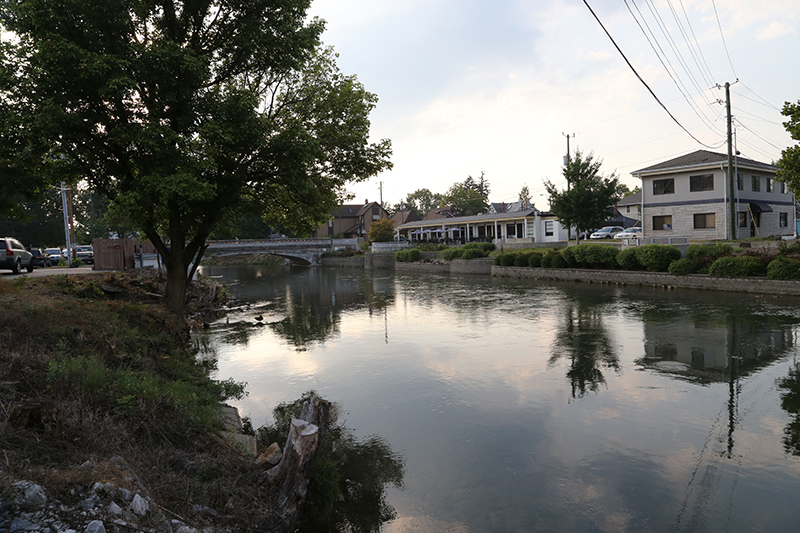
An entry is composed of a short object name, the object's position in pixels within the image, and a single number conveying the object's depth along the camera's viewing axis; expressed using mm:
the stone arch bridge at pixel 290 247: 56125
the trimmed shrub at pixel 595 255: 30516
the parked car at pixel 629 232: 43875
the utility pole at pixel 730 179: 30078
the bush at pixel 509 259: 38062
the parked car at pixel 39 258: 35462
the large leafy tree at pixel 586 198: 37594
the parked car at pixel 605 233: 50500
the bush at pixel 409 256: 52125
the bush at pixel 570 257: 32812
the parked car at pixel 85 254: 42491
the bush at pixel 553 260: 33781
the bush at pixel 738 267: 22750
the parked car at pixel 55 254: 41191
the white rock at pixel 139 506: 3953
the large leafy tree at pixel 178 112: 11453
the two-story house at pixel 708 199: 34875
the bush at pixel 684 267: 25656
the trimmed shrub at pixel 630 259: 28969
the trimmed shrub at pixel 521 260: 36988
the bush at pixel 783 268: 20969
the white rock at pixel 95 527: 3492
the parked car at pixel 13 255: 21844
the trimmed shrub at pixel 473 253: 43750
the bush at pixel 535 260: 35656
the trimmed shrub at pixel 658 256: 27156
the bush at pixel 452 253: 46188
